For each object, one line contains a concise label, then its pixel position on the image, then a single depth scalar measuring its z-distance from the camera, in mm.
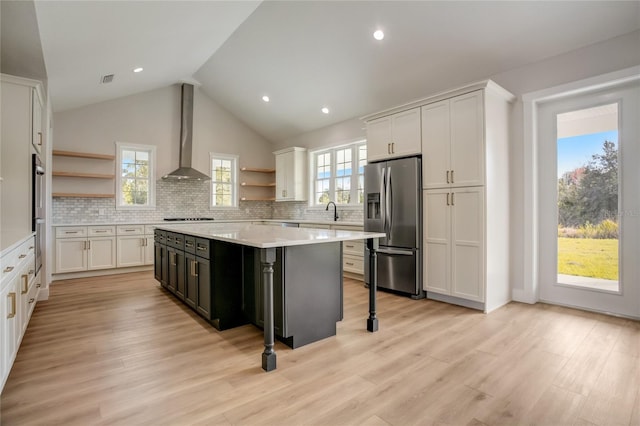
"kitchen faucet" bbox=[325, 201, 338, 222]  6355
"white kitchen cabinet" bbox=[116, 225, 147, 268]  5770
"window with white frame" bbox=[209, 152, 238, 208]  7445
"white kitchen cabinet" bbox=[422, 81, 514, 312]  3615
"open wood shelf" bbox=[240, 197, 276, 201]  7695
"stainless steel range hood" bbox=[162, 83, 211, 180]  6859
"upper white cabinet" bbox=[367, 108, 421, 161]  4225
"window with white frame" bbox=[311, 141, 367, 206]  6121
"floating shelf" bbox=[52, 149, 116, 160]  5544
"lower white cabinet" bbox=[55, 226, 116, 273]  5312
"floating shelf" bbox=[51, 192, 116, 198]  5555
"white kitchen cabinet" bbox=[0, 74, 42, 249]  3176
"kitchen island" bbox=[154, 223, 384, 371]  2463
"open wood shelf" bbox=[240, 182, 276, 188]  7723
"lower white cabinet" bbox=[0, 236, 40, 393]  1963
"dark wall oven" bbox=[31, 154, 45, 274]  3367
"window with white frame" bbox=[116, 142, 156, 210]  6273
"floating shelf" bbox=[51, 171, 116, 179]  5480
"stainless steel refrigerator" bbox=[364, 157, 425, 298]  4160
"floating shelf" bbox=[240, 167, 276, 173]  7688
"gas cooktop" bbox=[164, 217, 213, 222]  6591
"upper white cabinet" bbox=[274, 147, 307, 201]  7129
